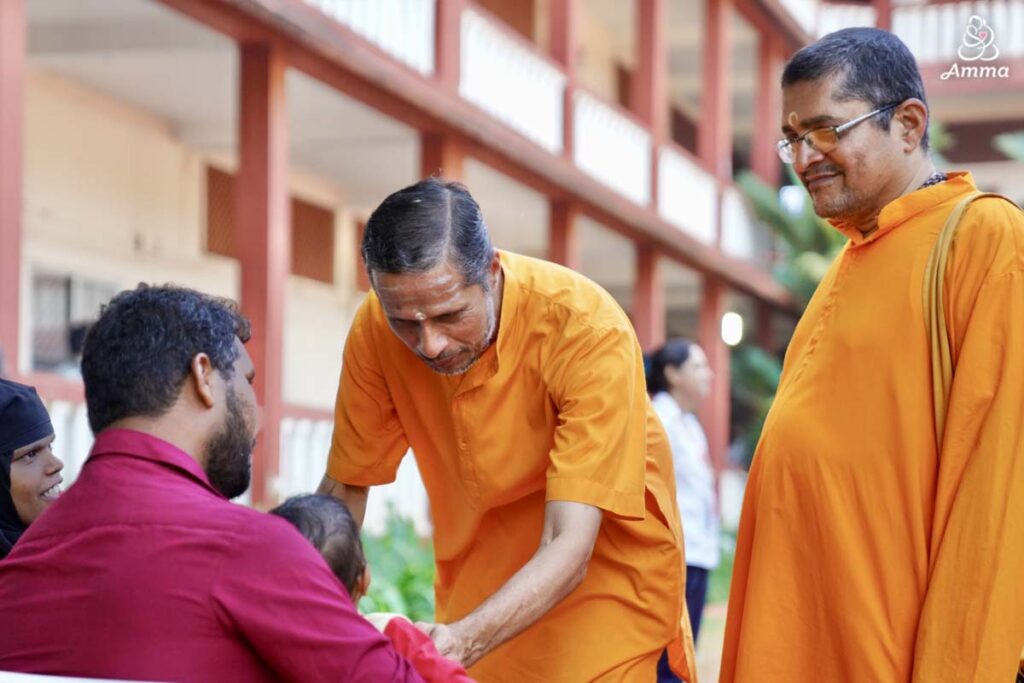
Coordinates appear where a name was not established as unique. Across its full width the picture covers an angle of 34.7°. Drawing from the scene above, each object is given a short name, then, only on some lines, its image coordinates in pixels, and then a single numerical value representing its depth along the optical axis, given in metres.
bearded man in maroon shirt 2.18
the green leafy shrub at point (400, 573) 7.46
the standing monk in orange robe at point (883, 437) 2.76
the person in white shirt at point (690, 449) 7.73
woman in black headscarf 3.37
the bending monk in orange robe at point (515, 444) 2.89
